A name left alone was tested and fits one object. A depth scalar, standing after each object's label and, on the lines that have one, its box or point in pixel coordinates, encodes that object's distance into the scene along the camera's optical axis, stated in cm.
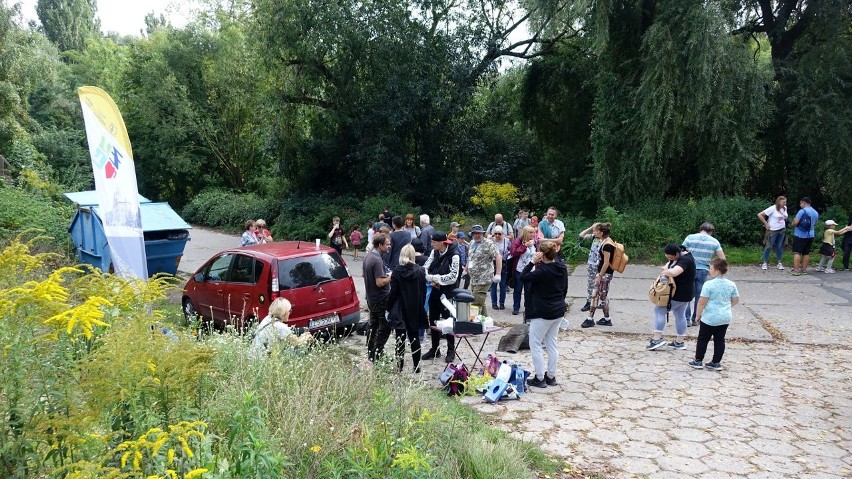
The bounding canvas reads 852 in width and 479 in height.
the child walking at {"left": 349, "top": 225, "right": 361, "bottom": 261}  1742
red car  889
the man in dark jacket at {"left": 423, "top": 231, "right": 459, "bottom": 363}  869
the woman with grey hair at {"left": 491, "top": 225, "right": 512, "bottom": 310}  1139
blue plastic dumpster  1271
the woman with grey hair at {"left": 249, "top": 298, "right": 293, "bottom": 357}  556
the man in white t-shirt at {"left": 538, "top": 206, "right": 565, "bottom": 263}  1241
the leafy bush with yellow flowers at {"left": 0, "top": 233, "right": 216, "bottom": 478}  285
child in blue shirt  768
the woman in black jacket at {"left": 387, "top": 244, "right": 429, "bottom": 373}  755
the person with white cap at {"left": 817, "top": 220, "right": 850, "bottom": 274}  1356
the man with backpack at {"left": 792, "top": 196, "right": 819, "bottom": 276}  1359
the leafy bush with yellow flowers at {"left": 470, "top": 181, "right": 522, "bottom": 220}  2058
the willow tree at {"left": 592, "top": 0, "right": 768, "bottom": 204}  1584
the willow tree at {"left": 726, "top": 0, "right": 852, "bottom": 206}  1623
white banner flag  869
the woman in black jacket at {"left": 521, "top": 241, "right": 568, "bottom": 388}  718
